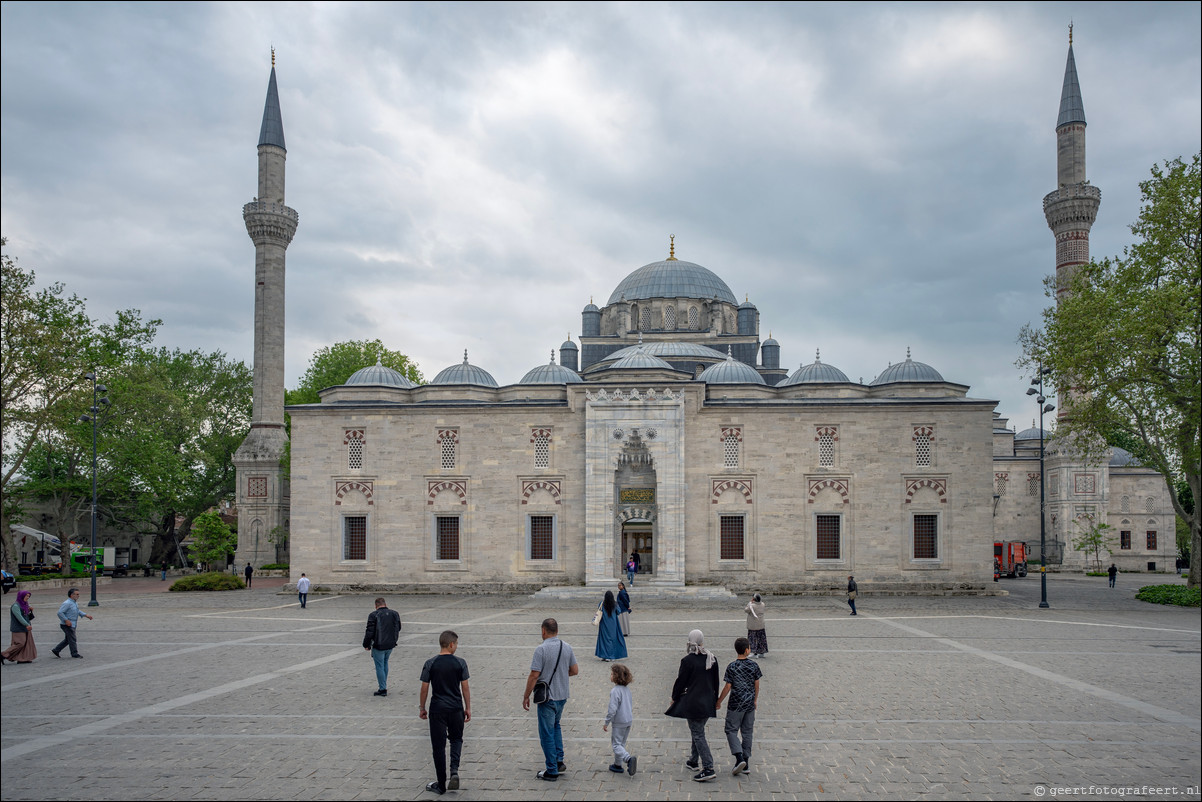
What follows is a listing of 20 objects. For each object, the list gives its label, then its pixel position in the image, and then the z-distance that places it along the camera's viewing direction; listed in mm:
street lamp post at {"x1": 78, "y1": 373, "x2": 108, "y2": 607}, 27044
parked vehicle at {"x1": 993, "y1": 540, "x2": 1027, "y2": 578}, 42875
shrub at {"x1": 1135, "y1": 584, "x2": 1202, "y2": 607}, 22453
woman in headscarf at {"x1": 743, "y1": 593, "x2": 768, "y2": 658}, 14898
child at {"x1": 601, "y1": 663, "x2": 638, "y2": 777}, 7992
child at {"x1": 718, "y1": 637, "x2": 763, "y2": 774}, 8203
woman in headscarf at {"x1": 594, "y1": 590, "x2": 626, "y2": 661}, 15055
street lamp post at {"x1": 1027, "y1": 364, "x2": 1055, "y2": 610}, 27953
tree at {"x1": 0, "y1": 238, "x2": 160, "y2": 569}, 27500
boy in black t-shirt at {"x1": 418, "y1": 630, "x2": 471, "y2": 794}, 7547
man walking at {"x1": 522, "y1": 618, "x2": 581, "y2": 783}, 7984
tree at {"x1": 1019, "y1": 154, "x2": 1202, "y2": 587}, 23234
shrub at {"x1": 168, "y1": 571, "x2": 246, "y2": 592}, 33562
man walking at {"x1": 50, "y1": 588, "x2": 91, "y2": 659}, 15297
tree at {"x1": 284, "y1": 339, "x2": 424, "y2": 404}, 52938
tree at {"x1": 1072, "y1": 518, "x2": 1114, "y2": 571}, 39303
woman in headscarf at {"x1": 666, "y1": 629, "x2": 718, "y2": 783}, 7957
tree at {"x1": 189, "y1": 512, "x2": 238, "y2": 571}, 40312
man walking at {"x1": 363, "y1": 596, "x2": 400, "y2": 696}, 11914
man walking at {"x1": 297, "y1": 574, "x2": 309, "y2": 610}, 25828
